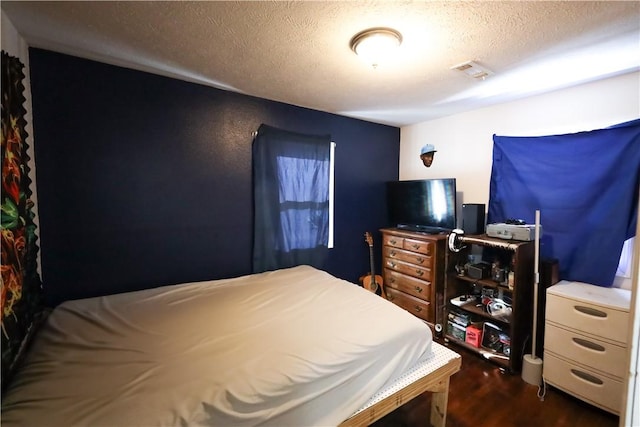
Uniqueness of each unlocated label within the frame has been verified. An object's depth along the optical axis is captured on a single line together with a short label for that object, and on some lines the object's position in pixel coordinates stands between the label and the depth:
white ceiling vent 1.80
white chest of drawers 1.65
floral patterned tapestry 1.22
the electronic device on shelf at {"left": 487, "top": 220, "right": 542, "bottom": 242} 2.09
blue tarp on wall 1.88
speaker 2.50
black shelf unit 2.09
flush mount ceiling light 1.41
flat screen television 2.62
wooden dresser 2.57
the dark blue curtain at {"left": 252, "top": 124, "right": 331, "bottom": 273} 2.54
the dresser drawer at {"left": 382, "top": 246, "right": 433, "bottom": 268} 2.61
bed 0.97
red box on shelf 2.34
